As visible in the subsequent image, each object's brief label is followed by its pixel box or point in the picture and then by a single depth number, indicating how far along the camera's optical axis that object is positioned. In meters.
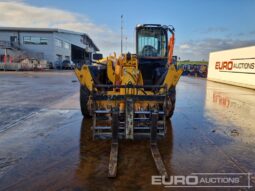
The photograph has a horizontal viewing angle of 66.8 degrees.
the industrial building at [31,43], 34.35
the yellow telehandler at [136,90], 3.97
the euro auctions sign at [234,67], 15.02
